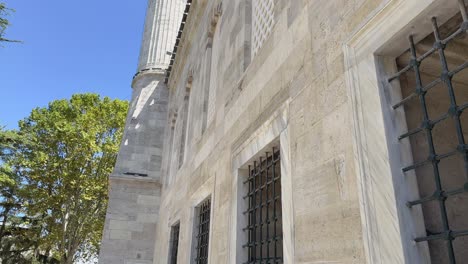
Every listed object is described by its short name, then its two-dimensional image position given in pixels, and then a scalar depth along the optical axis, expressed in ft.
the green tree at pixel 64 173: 53.72
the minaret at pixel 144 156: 33.60
